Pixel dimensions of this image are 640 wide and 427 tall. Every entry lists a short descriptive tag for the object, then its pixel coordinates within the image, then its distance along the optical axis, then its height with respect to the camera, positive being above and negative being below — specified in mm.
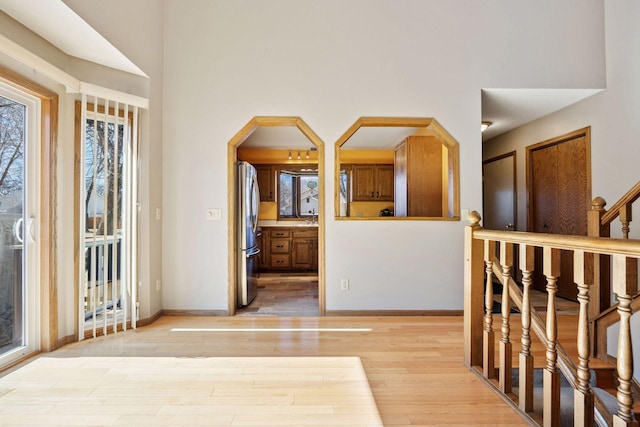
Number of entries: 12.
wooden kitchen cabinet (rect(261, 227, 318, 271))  5816 -665
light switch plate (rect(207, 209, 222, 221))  3174 -5
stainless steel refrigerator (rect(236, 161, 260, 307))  3488 -204
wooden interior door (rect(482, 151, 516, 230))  4668 +316
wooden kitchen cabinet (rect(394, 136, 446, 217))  4379 +500
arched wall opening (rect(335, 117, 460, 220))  3203 +661
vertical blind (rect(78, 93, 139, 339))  2531 -13
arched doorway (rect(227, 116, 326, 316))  3168 +325
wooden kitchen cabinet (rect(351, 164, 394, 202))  6098 +581
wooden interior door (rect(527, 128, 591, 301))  3604 +272
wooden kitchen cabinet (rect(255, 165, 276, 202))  6070 +605
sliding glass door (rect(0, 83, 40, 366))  2115 -72
